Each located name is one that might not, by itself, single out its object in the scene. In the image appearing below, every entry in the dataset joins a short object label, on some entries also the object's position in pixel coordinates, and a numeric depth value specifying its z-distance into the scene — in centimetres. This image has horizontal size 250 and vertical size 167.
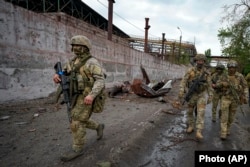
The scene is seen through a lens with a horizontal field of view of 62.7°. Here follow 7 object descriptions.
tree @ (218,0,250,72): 2161
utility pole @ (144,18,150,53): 1620
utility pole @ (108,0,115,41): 1044
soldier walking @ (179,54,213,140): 415
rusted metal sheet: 895
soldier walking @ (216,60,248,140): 423
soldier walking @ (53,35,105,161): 287
